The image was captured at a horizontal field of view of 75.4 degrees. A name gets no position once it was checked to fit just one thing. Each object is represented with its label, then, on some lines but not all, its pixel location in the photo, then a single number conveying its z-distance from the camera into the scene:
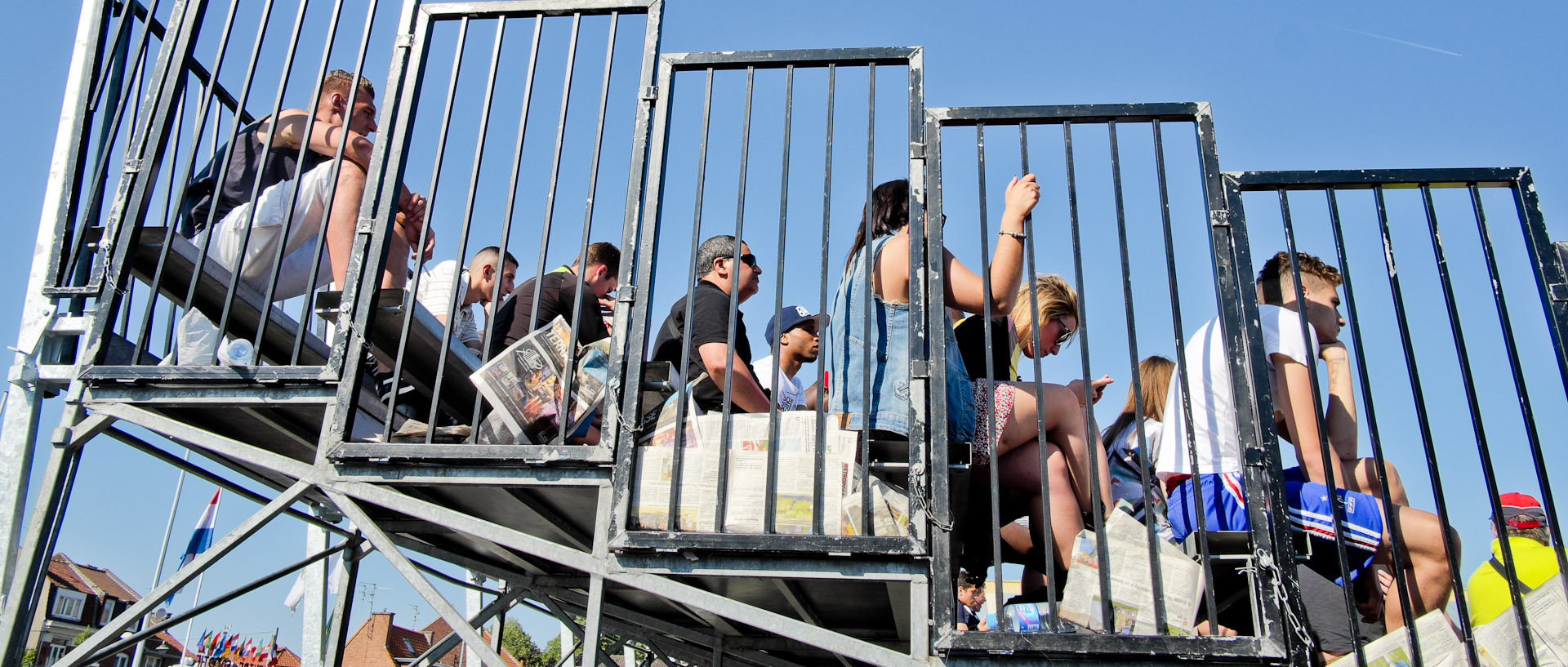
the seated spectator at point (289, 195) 3.81
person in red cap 3.58
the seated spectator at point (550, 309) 4.30
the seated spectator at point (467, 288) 5.35
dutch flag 14.45
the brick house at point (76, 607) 42.19
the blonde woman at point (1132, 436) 4.37
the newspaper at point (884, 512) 2.85
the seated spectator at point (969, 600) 6.63
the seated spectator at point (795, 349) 4.55
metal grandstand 2.78
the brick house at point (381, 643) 51.59
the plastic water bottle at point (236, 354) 3.15
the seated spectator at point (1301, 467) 3.19
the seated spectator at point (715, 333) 3.54
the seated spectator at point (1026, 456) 3.29
